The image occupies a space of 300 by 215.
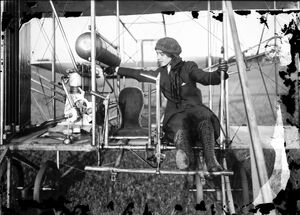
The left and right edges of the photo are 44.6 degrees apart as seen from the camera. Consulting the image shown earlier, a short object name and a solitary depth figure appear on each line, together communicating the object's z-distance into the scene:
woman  4.02
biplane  4.15
